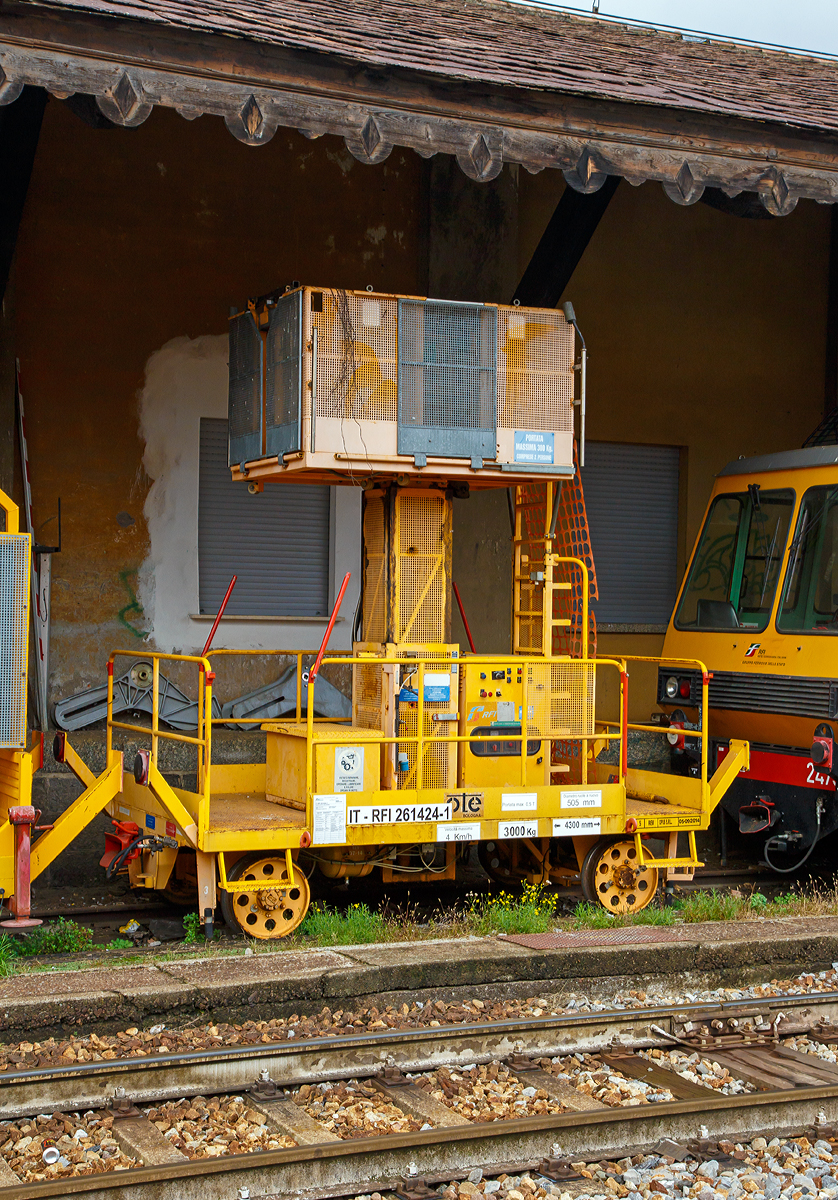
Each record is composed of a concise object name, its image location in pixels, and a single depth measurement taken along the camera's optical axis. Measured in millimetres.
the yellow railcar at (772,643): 10555
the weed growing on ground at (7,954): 7039
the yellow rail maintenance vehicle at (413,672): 8430
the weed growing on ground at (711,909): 8750
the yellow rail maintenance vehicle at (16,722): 7781
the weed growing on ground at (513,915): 8125
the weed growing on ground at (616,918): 8445
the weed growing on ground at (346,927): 7910
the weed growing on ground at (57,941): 7992
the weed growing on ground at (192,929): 8242
